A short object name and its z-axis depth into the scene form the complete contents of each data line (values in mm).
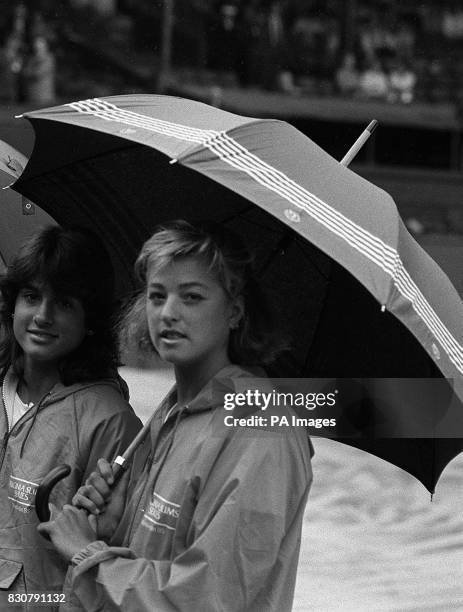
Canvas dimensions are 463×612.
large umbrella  4273
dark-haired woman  5109
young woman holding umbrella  4160
